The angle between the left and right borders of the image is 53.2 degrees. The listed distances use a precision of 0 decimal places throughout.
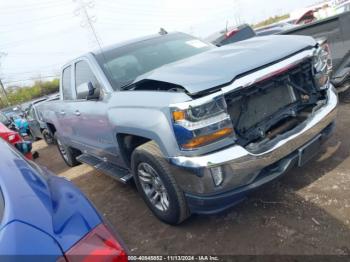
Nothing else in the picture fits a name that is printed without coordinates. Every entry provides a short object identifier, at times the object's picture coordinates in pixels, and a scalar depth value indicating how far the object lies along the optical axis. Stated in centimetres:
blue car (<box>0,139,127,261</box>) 136
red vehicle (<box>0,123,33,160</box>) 610
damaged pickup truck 273
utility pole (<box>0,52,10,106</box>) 4201
